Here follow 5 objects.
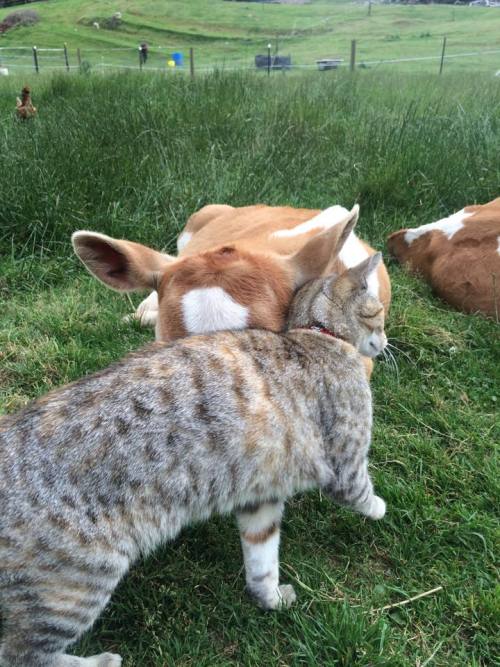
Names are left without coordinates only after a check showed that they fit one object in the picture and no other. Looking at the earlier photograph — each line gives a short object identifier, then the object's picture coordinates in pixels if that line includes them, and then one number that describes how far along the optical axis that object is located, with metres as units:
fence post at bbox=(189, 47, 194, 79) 10.23
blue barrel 14.54
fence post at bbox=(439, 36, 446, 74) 11.77
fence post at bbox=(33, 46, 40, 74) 18.15
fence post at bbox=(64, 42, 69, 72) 17.48
